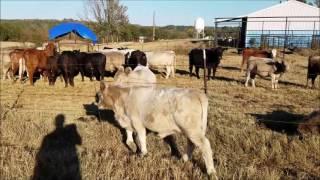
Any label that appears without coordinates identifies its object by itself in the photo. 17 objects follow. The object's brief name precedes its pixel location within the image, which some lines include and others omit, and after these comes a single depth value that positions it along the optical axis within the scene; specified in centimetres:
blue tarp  2326
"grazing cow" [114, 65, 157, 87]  691
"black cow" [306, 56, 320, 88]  1062
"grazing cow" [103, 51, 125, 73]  1245
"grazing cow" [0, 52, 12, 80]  1172
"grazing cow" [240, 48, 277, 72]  1343
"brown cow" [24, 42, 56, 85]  1078
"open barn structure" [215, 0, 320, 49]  2403
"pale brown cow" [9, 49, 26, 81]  1114
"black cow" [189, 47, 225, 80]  1232
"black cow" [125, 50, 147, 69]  1225
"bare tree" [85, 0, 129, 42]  3698
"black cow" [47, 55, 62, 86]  1077
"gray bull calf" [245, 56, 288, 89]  1014
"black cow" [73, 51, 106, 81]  1133
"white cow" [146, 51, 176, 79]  1294
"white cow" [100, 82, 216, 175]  370
